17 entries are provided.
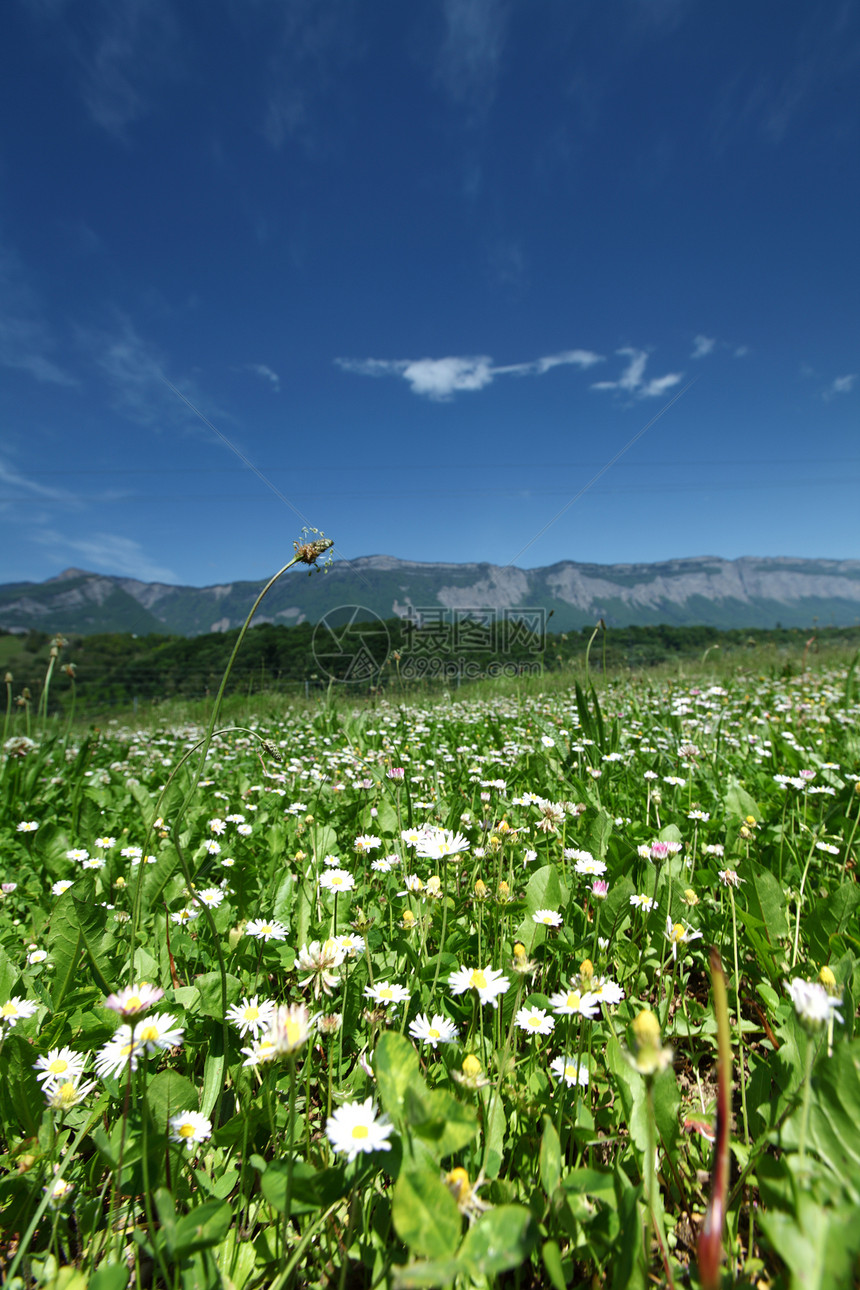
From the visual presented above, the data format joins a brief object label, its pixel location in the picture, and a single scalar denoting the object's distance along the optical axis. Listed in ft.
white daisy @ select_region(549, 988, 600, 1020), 0.68
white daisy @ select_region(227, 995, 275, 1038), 0.73
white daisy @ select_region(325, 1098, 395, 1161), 0.50
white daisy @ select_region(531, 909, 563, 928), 0.88
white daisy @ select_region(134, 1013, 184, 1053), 0.62
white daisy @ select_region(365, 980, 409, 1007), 0.78
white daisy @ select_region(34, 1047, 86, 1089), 0.67
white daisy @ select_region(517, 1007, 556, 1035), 0.74
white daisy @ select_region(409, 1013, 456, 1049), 0.70
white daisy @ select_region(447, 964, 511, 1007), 0.71
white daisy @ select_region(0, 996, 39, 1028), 0.73
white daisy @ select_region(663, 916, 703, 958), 0.87
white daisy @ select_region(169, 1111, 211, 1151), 0.64
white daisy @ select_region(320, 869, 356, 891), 0.95
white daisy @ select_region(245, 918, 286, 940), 0.96
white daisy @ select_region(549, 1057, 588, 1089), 0.68
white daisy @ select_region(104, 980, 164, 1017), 0.52
